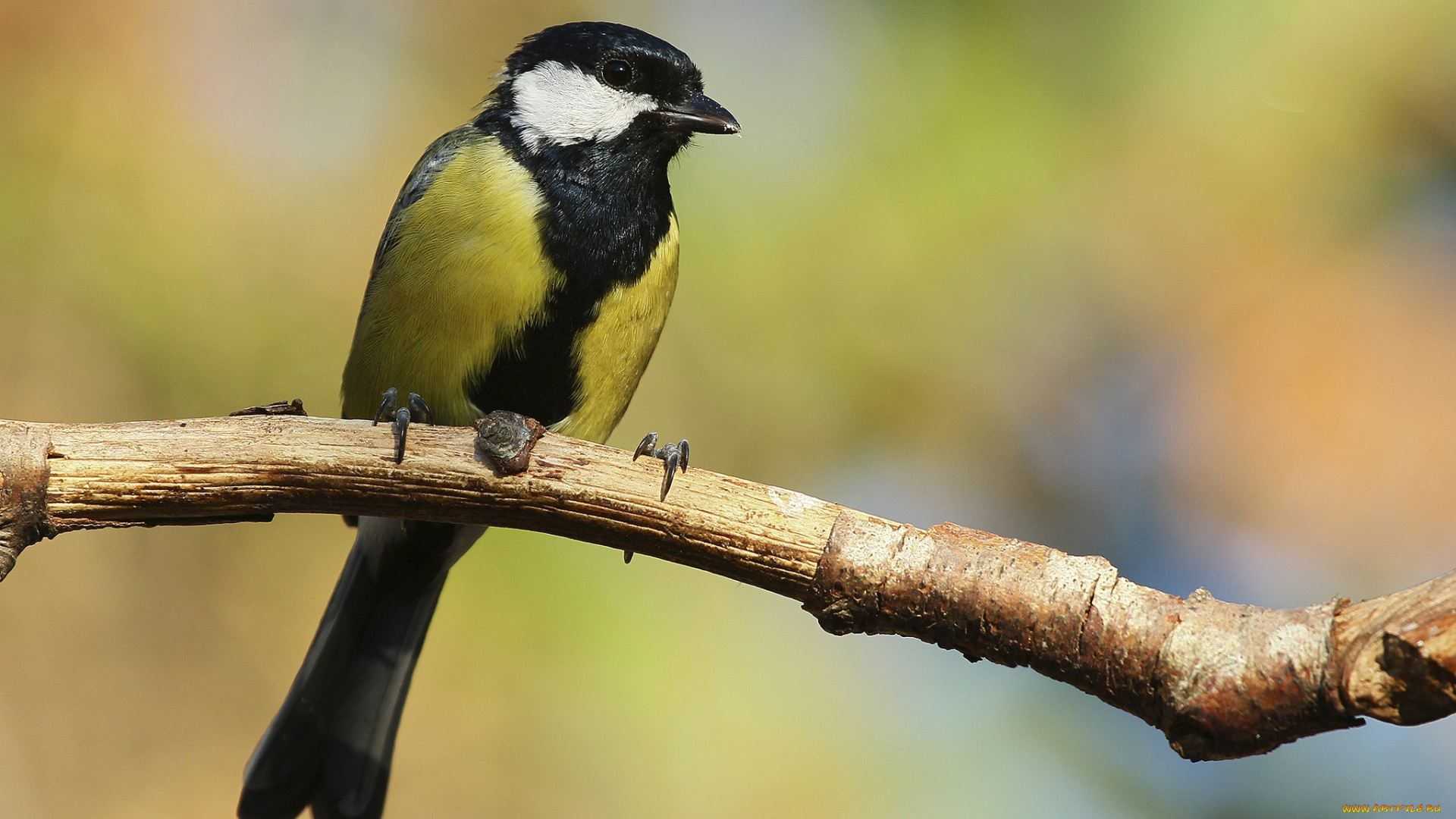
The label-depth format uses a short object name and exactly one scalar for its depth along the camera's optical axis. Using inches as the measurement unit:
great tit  140.3
